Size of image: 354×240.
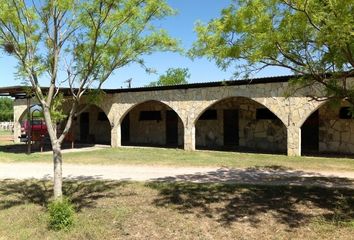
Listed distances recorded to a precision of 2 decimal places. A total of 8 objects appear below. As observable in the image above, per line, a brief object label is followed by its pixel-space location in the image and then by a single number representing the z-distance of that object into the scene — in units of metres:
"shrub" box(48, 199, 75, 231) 7.69
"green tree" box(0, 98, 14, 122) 72.75
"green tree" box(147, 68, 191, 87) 58.12
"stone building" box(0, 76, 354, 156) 17.14
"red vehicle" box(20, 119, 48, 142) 23.41
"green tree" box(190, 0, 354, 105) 6.63
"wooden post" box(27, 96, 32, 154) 20.36
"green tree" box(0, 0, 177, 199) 8.12
